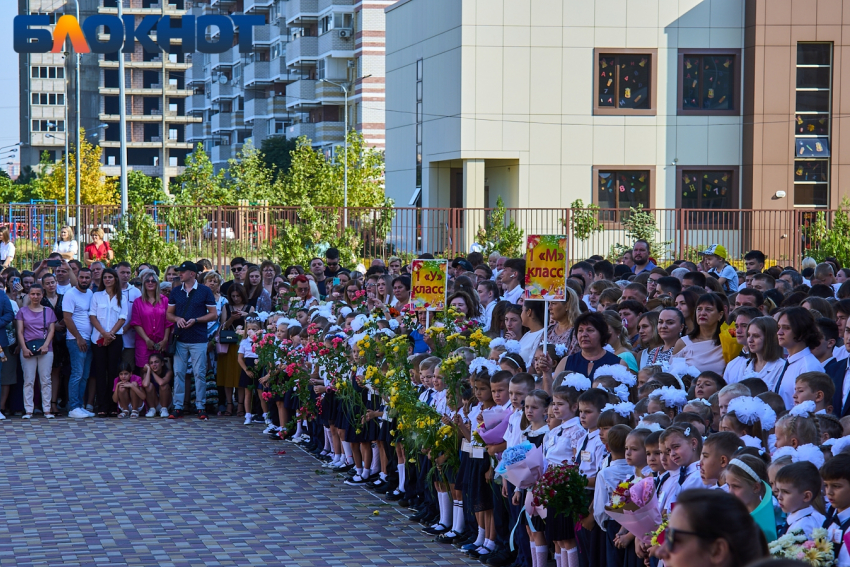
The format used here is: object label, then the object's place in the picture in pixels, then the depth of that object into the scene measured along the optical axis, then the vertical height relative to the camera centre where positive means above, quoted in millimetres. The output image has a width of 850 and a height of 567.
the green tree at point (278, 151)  81000 +6825
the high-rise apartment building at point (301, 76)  73188 +12647
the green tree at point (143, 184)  83481 +4892
